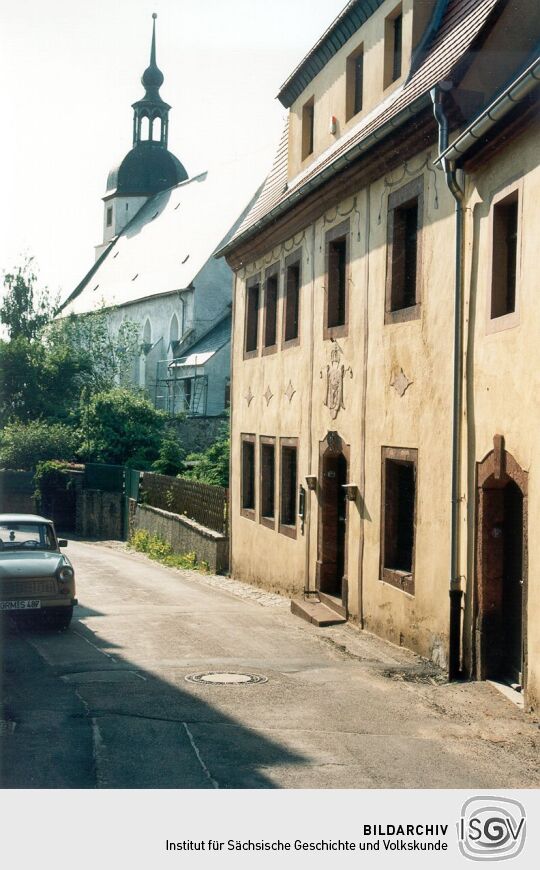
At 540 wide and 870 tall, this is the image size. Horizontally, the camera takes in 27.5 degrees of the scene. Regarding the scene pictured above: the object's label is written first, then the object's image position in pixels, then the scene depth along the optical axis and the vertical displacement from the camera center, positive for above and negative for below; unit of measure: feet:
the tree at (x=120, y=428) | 134.62 +1.52
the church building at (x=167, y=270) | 167.02 +30.61
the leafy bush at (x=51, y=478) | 137.28 -4.93
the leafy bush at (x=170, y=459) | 118.01 -1.99
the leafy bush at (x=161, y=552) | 86.84 -9.81
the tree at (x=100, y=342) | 180.86 +16.22
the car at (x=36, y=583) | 47.67 -6.30
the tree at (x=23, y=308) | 205.67 +24.56
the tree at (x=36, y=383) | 164.25 +8.39
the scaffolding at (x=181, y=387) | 157.58 +8.35
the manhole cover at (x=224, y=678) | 36.27 -7.90
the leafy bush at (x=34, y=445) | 143.95 -0.89
